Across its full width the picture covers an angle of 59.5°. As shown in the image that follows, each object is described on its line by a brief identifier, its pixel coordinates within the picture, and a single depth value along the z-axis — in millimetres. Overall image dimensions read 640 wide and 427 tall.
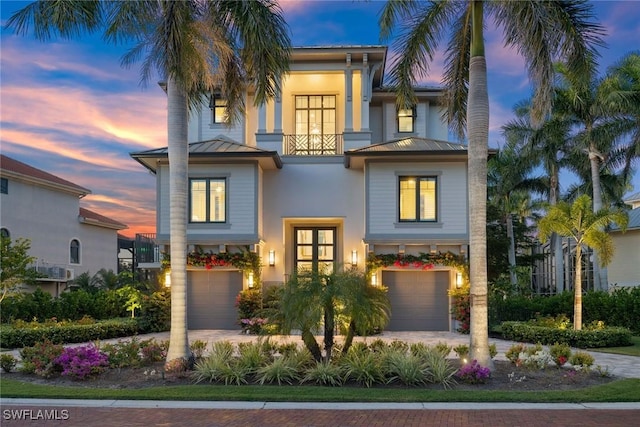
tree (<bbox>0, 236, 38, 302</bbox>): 18703
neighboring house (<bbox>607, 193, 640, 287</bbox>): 26641
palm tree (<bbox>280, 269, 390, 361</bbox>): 10578
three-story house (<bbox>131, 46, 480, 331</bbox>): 20562
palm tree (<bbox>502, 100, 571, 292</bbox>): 26781
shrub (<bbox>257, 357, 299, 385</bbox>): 10211
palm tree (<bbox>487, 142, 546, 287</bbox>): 34062
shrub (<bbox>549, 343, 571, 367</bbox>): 11383
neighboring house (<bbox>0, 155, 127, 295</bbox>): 29062
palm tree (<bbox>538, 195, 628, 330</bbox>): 16328
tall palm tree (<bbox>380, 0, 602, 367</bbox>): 11148
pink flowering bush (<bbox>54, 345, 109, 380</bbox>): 10562
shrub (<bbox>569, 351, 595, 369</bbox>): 10974
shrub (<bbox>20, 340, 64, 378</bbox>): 10898
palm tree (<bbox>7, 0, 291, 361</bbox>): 10734
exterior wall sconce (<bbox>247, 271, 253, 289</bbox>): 20375
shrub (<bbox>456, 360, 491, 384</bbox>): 10180
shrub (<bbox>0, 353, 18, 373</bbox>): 11305
